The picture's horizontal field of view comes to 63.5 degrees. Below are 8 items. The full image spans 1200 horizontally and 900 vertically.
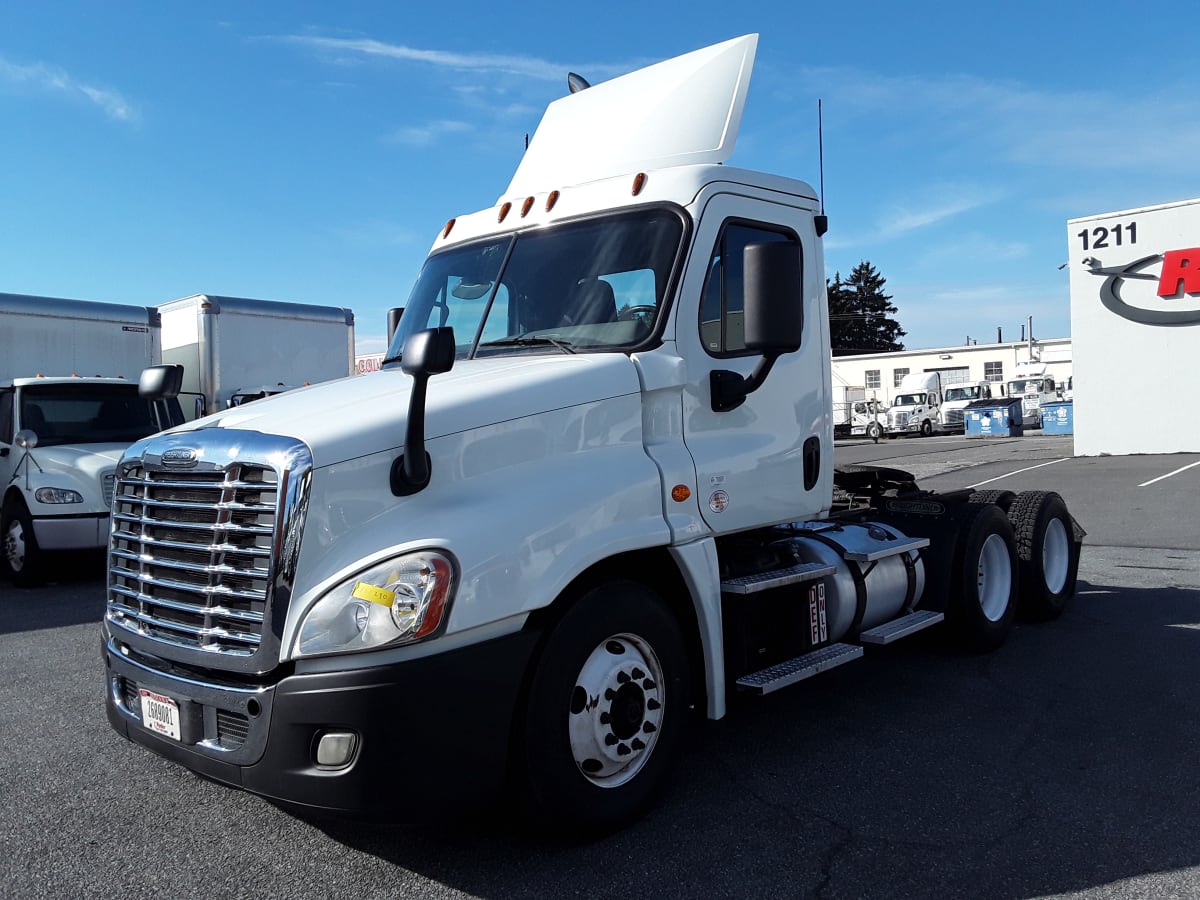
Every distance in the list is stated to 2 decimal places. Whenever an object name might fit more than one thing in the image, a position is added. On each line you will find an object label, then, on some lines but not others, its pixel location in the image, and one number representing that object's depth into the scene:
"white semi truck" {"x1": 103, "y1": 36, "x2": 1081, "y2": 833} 3.15
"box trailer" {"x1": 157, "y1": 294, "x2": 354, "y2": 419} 14.41
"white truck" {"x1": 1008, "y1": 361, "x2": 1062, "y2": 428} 44.16
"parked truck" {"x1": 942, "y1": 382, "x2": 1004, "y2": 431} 44.38
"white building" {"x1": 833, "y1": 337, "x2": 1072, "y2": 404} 51.97
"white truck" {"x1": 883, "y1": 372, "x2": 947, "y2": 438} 44.66
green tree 84.12
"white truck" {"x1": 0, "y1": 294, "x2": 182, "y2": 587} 9.91
